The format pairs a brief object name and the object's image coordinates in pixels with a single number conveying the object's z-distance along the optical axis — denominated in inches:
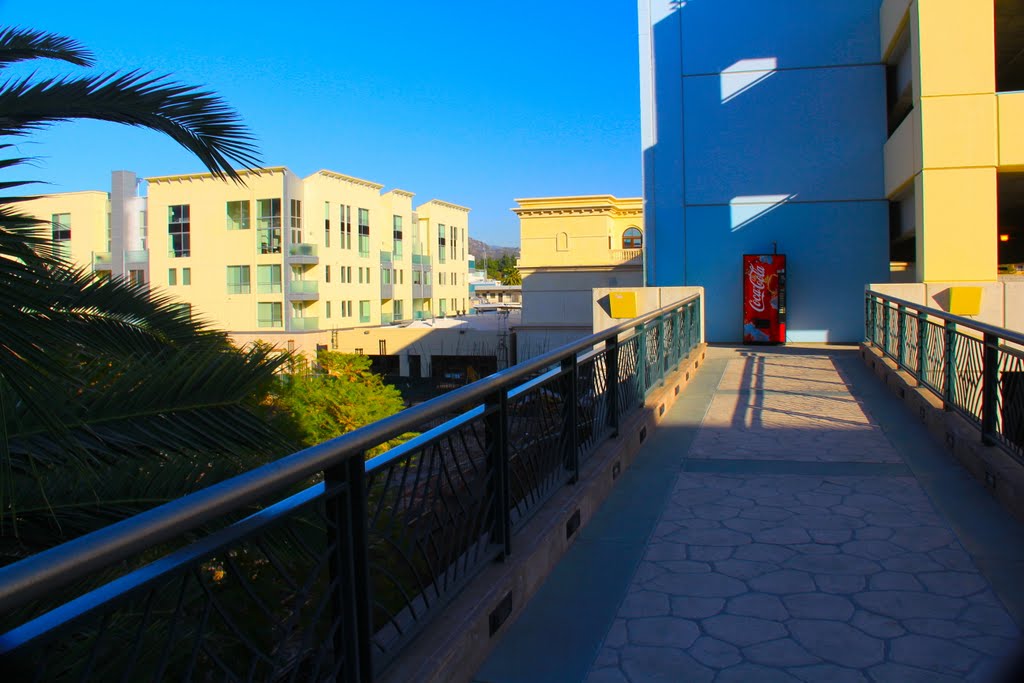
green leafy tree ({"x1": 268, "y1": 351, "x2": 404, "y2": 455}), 598.1
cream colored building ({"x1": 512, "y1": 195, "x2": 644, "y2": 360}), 1574.8
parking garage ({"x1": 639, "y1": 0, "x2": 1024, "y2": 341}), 698.2
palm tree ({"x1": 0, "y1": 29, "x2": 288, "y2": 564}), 153.5
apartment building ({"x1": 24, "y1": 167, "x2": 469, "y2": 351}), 2091.5
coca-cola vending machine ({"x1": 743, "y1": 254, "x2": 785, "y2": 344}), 697.6
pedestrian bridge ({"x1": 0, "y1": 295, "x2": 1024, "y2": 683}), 86.4
